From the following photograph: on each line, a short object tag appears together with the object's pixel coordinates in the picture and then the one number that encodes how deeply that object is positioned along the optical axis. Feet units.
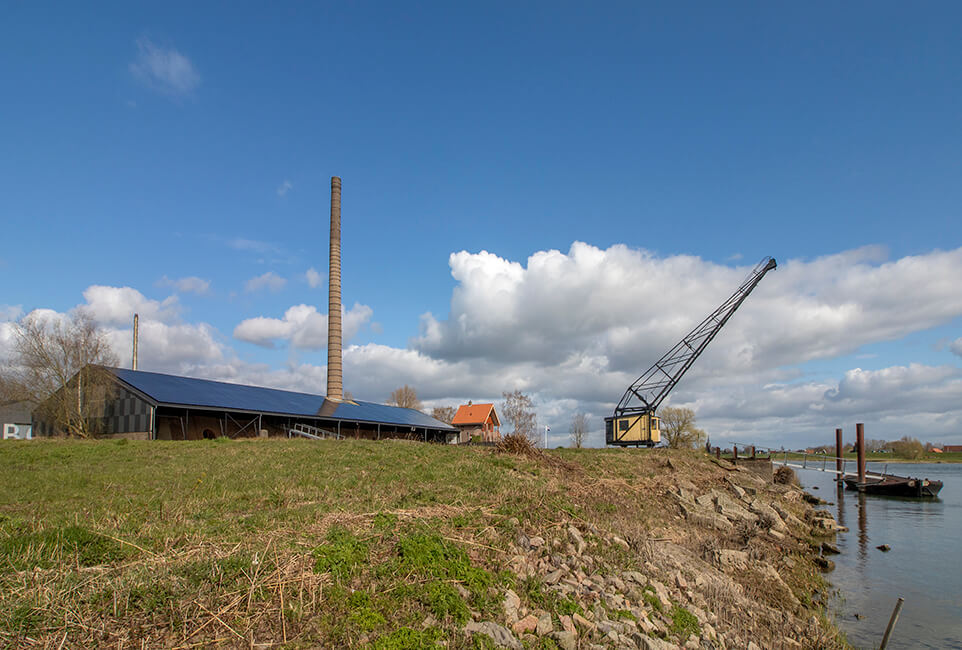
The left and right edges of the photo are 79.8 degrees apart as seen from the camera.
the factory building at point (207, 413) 104.47
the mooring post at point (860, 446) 149.59
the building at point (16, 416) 148.46
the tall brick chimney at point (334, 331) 161.07
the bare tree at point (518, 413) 194.90
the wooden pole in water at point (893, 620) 29.43
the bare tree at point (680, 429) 210.18
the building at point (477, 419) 250.37
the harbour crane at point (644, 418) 160.04
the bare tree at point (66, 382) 112.37
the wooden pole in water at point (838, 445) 173.03
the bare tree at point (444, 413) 283.38
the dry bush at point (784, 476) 139.95
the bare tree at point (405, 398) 300.20
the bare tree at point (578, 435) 197.06
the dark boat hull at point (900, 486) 135.85
